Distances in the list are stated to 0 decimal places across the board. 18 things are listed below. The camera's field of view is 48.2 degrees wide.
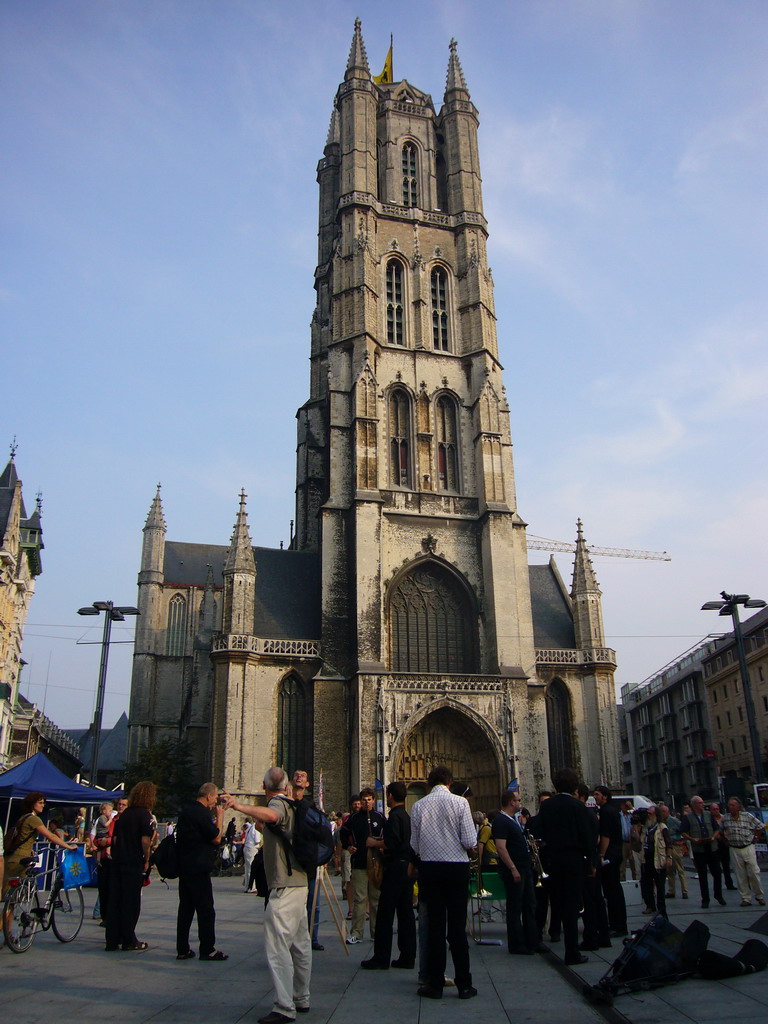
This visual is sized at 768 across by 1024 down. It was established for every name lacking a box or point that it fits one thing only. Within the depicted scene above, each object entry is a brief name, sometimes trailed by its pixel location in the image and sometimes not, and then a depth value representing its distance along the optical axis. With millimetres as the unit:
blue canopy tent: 16188
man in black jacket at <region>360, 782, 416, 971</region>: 7695
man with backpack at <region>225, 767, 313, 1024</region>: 5836
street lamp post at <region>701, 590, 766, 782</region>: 20391
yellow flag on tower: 49156
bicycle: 8492
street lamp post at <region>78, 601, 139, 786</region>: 21516
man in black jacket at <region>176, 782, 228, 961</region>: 7941
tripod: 8516
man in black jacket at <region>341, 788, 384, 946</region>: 9703
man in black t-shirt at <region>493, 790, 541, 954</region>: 8594
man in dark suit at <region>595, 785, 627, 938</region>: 9328
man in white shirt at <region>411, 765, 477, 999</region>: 6508
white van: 28484
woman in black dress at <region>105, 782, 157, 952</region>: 8672
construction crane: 68438
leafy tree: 34281
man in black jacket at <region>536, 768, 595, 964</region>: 7531
